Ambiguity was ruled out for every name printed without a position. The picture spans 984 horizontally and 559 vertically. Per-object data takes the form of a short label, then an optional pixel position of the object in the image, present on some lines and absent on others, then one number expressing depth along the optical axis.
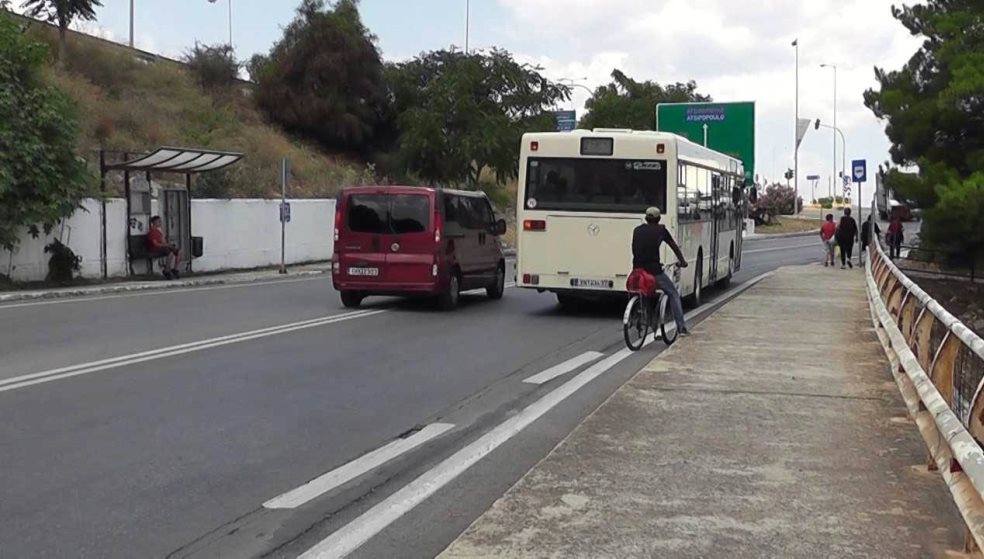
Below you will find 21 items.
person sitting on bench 26.67
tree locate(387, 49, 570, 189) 51.41
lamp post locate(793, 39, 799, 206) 77.09
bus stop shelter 25.64
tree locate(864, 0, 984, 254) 25.89
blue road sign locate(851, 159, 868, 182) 34.53
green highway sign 39.75
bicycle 14.11
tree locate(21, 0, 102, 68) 47.22
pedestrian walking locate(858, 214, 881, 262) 38.66
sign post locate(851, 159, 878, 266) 34.50
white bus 18.11
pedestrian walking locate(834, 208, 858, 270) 35.78
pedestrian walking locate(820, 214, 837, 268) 37.19
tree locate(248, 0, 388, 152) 55.41
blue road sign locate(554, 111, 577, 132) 61.09
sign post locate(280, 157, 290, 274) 30.27
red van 18.95
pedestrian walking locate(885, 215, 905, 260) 41.56
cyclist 14.42
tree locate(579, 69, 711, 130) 76.75
